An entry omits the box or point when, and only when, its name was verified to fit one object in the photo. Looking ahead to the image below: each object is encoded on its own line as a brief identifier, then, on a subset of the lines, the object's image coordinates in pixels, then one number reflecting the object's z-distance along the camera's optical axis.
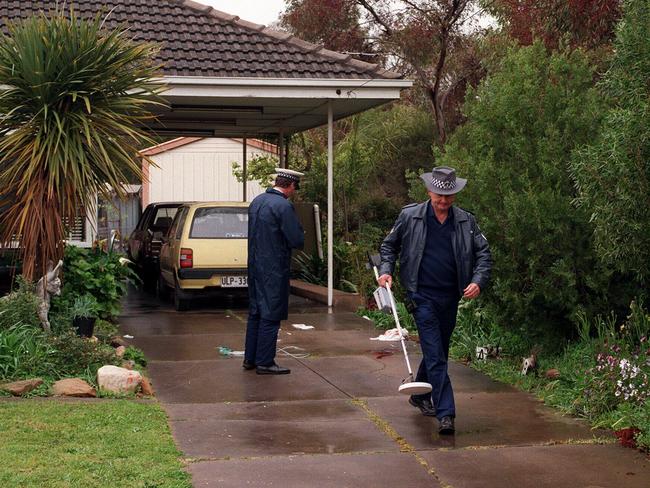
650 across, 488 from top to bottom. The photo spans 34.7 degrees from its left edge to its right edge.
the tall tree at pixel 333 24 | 26.30
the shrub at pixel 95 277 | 11.48
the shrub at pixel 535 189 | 8.78
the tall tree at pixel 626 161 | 6.87
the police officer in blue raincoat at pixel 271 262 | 9.40
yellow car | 14.39
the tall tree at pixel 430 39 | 24.70
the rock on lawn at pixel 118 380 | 8.26
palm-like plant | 10.02
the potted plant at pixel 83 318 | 10.22
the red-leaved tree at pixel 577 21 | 12.98
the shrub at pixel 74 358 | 8.70
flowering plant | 7.36
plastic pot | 10.20
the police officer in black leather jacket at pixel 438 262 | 7.39
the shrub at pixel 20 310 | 9.42
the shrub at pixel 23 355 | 8.53
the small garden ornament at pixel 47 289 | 9.76
